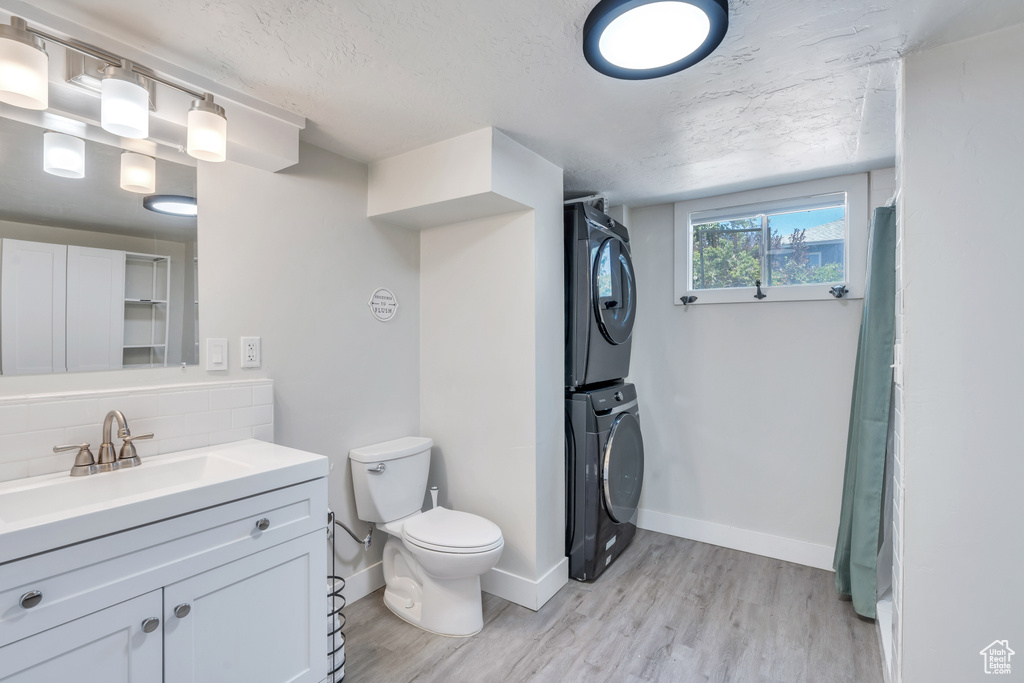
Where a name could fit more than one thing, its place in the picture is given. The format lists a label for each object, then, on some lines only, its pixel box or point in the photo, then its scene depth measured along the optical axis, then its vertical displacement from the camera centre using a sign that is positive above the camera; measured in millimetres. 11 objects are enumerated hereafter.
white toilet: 2018 -864
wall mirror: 1430 +246
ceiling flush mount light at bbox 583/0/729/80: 1242 +855
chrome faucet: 1466 -366
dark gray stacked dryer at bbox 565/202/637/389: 2576 +243
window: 2648 +597
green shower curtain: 2061 -302
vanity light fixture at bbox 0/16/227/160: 1209 +704
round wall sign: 2457 +187
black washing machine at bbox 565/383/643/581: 2549 -745
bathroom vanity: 1043 -592
